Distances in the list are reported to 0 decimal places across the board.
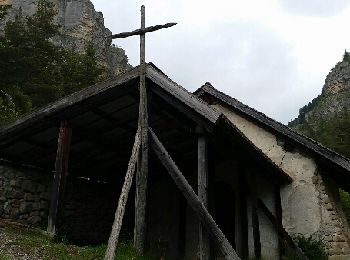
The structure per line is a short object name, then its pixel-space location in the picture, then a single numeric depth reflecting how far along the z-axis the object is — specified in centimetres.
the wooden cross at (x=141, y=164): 695
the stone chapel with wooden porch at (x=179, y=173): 786
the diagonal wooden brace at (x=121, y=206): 614
